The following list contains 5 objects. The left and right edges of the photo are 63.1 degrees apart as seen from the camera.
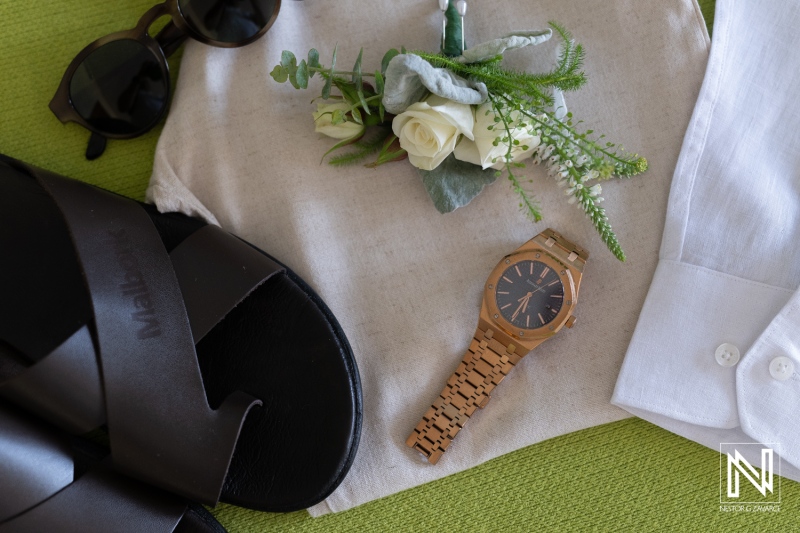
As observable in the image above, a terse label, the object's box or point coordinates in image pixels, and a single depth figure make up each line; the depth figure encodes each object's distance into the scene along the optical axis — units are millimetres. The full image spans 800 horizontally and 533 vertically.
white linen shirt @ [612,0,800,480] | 677
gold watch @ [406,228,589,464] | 682
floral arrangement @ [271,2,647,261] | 643
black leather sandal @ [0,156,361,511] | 635
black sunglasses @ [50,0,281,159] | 746
